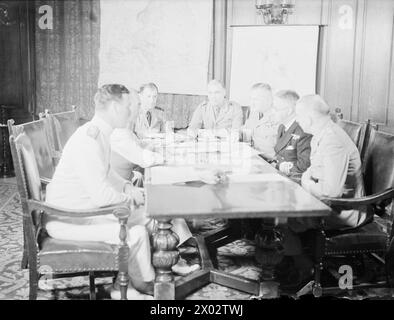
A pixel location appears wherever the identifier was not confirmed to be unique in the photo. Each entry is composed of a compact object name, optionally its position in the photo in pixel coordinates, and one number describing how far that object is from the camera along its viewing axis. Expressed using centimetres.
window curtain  675
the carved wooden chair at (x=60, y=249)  241
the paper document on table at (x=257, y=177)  275
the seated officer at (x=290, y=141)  362
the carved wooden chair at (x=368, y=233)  269
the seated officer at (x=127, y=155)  322
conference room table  215
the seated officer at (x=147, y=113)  481
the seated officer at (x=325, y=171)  274
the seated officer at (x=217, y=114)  524
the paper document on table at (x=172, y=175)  269
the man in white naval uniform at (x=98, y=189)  254
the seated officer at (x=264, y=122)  450
